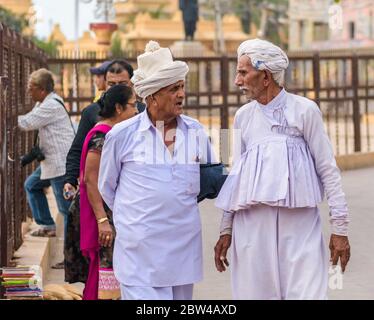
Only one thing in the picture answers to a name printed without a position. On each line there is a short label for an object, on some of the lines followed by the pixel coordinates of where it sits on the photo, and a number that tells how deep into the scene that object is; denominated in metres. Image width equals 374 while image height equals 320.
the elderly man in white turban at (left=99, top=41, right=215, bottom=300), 6.57
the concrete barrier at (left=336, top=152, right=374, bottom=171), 22.16
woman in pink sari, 7.67
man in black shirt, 8.62
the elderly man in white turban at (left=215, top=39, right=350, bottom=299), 6.52
